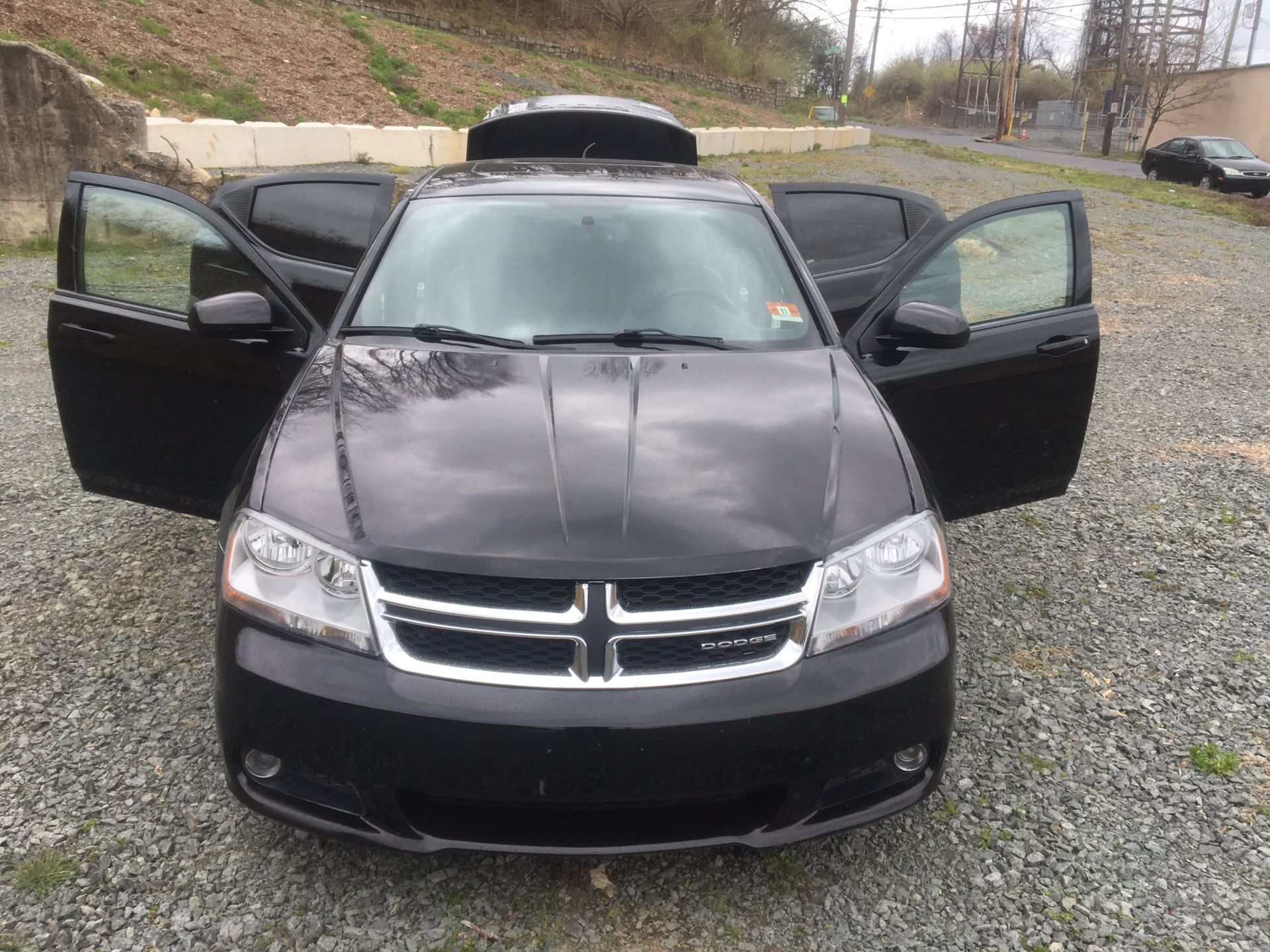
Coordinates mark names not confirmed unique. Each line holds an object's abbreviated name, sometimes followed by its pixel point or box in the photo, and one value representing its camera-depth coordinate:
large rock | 10.73
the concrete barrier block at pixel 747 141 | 28.02
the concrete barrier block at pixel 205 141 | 13.05
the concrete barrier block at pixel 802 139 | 32.69
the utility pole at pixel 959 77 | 72.69
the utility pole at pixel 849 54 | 44.50
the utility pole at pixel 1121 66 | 43.50
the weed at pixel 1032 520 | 4.70
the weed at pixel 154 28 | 17.70
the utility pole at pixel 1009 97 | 57.34
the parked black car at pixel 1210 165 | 24.61
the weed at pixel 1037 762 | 2.88
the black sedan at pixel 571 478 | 2.05
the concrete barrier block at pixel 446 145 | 17.77
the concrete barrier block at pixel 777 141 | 30.50
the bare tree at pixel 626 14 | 38.41
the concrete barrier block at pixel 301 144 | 14.77
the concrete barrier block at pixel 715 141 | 25.98
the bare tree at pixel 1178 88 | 42.56
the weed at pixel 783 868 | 2.42
